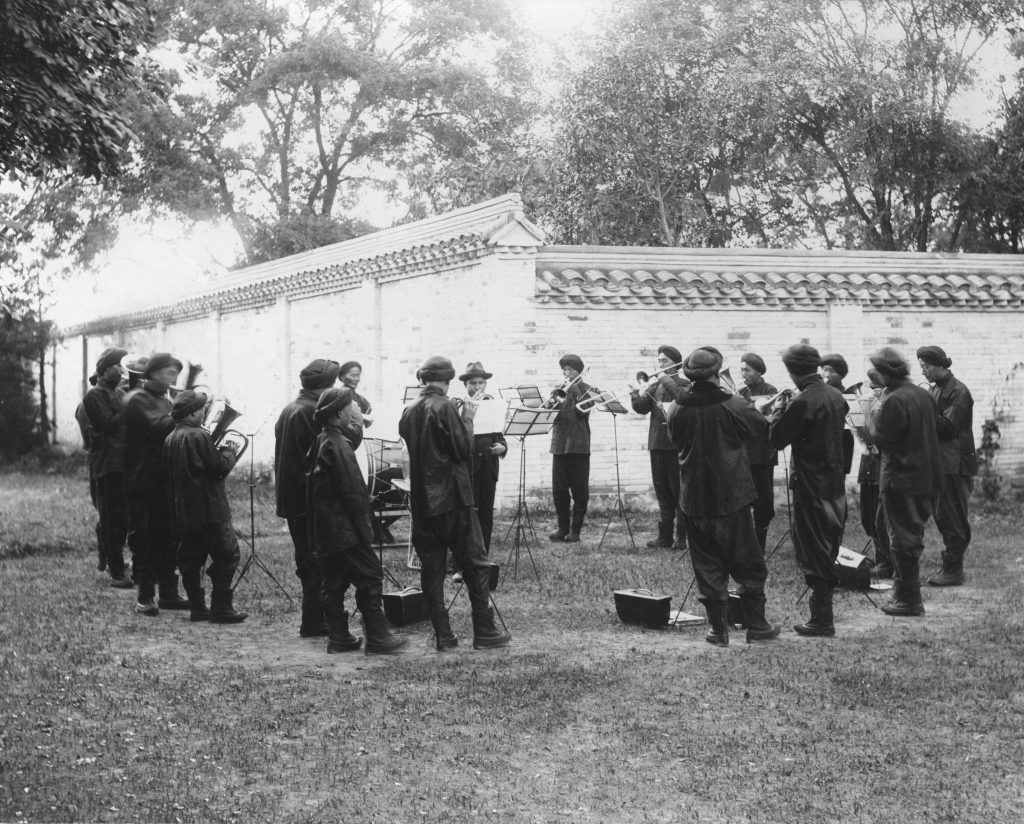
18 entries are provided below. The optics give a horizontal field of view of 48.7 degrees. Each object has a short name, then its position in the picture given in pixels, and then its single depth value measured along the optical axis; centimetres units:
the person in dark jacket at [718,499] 755
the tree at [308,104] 2697
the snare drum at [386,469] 996
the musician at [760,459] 1012
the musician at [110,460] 1015
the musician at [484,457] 974
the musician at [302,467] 789
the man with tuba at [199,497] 817
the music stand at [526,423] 969
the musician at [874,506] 979
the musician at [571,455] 1180
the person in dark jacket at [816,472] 773
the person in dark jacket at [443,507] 752
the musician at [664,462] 1109
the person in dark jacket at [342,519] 732
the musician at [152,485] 888
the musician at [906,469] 838
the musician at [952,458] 959
